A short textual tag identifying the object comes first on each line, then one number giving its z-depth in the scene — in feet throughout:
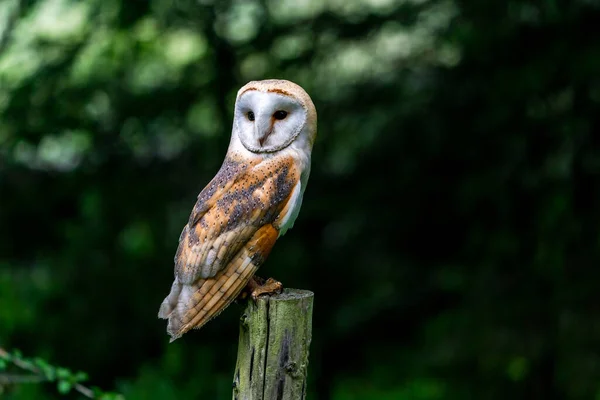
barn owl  13.87
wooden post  14.01
